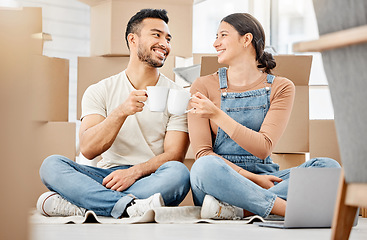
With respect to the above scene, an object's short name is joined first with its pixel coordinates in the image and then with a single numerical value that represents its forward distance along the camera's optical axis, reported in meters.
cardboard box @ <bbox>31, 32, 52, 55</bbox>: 2.03
